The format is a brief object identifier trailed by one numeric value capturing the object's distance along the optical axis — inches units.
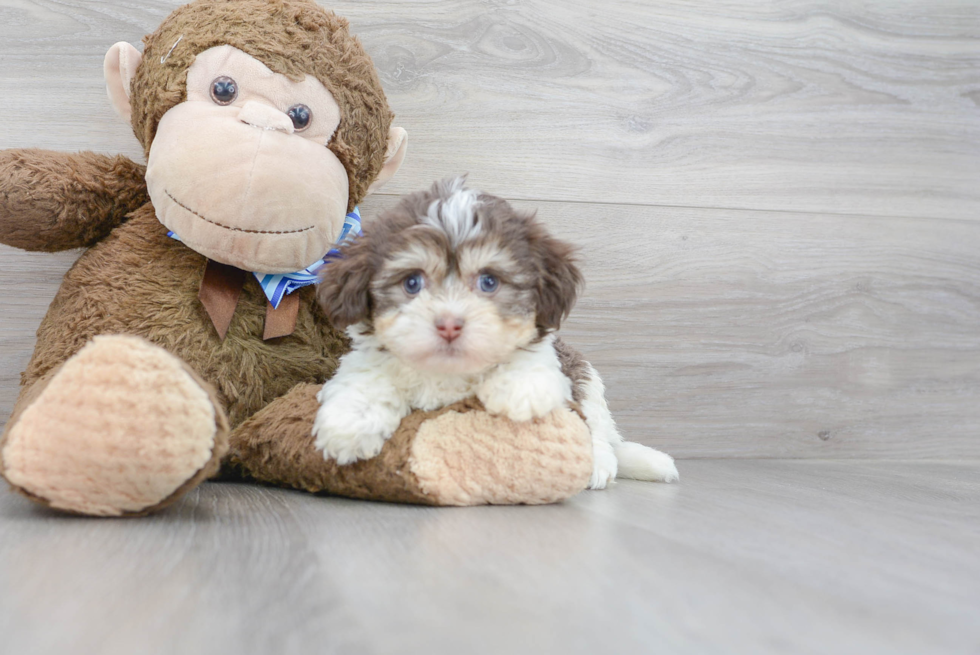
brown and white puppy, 39.2
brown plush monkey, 40.3
